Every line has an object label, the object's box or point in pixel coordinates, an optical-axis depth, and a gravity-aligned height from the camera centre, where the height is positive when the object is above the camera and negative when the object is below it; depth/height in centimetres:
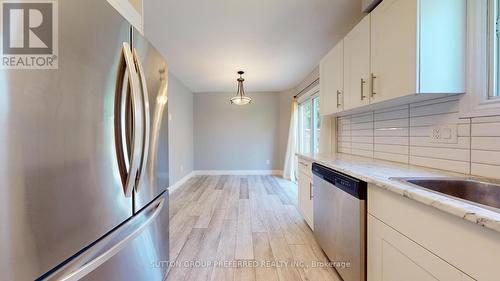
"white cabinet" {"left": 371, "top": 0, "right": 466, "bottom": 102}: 127 +56
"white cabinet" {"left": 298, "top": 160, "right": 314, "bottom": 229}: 245 -68
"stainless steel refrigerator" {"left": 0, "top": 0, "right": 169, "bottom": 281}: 55 -6
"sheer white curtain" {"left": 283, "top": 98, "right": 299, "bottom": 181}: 551 -29
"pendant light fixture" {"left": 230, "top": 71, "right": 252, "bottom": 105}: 405 +74
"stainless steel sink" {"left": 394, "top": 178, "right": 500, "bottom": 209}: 106 -26
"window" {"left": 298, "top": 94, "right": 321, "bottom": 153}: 447 +31
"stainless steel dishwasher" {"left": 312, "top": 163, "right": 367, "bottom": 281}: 134 -61
